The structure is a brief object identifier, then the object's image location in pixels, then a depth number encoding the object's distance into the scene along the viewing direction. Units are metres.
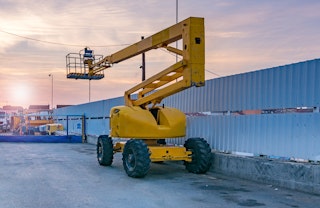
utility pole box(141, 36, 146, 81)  33.20
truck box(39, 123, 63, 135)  42.88
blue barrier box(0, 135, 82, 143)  30.36
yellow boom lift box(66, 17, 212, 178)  11.73
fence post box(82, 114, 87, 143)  32.75
